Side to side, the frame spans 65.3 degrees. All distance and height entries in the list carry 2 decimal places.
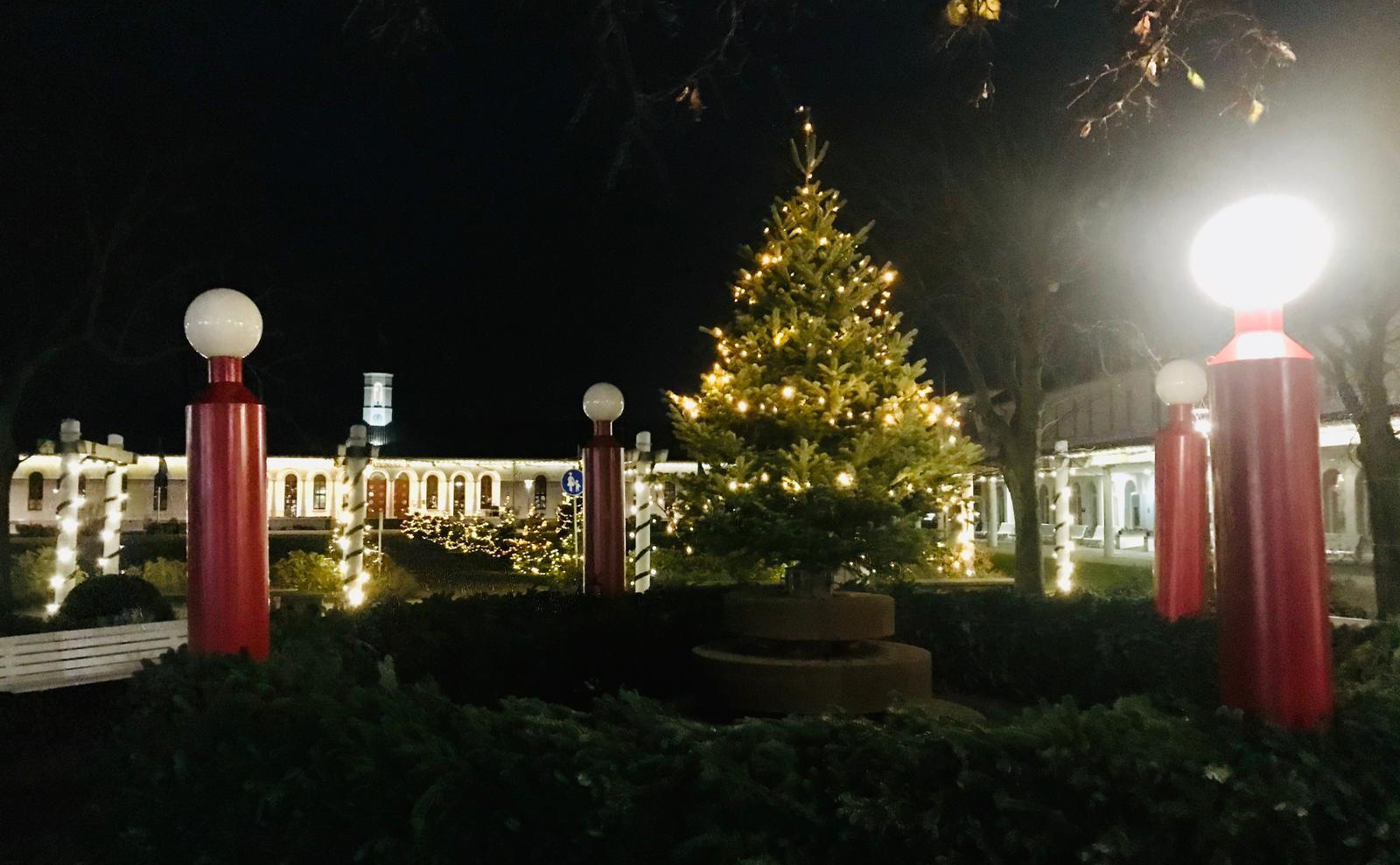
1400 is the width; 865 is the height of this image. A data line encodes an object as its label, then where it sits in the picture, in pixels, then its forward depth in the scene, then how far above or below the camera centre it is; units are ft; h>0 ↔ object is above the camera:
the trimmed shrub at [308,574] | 66.85 -4.71
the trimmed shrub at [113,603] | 44.29 -4.18
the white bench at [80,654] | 34.55 -5.07
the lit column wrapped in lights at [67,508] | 54.70 -0.28
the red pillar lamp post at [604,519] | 32.91 -0.79
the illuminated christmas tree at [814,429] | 23.66 +1.38
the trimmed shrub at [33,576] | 61.46 -4.47
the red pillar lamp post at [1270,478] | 13.53 +0.04
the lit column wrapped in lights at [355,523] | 56.49 -1.31
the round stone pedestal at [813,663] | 22.44 -3.65
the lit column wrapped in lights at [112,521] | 57.31 -1.02
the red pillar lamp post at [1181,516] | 30.37 -0.94
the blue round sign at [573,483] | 67.77 +0.68
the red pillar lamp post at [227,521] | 18.95 -0.38
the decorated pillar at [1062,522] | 68.39 -2.37
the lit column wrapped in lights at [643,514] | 60.13 -1.21
